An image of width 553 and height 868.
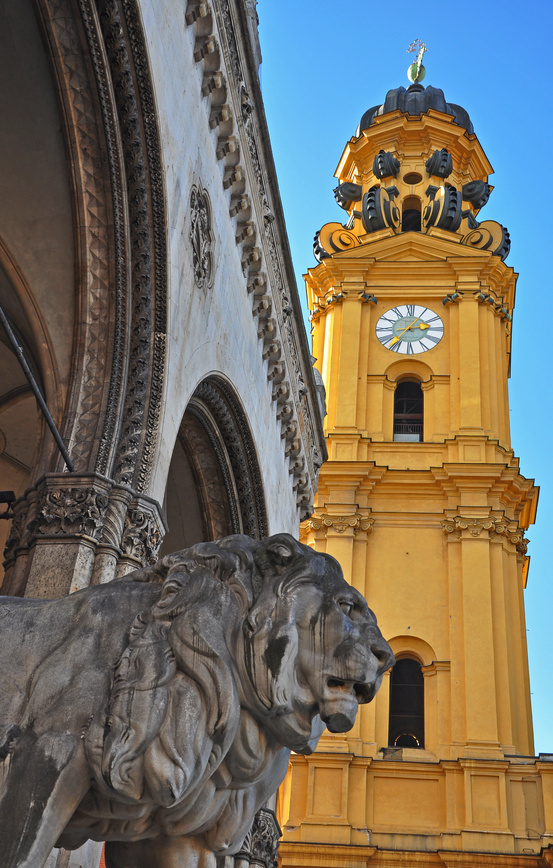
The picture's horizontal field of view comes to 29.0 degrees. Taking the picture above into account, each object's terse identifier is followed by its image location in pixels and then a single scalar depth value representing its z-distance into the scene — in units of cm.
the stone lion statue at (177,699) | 287
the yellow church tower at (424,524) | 2128
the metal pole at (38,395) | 606
